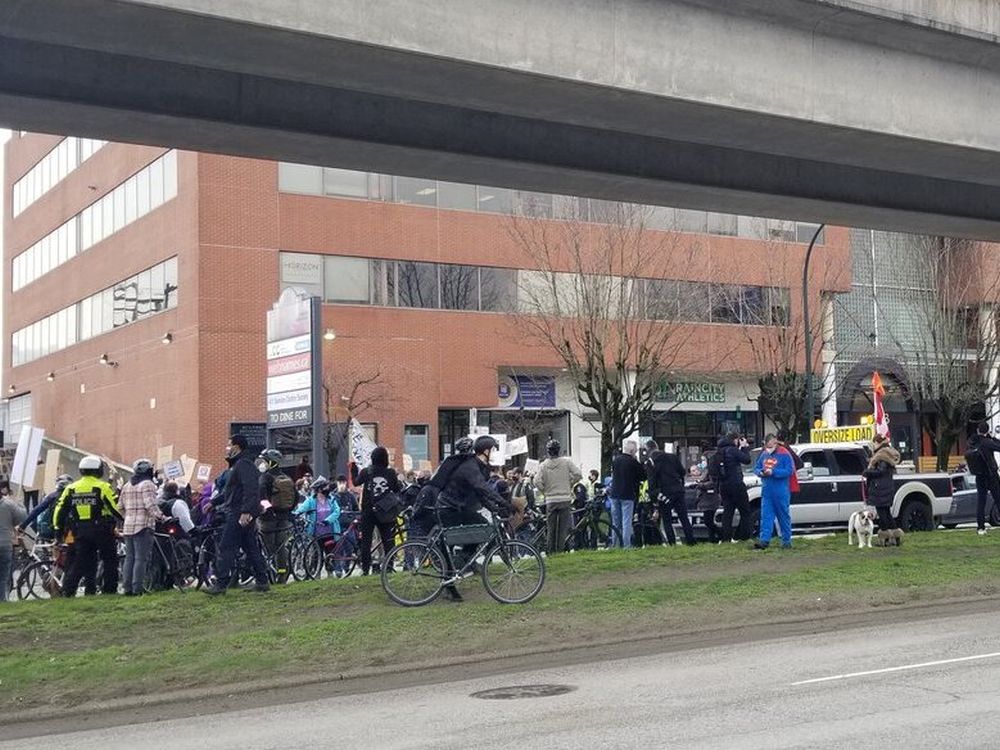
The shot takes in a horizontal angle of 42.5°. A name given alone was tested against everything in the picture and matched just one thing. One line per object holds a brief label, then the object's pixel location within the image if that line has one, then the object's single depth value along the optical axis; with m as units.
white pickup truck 24.41
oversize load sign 27.77
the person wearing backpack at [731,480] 20.45
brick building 41.66
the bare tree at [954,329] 41.41
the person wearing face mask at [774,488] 18.83
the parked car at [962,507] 27.19
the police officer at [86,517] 16.22
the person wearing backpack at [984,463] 21.28
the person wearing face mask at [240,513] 15.12
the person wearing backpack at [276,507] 17.34
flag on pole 29.65
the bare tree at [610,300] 33.62
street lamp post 34.62
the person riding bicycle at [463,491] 14.06
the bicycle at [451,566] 13.99
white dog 19.75
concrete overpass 11.82
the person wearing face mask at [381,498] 16.86
